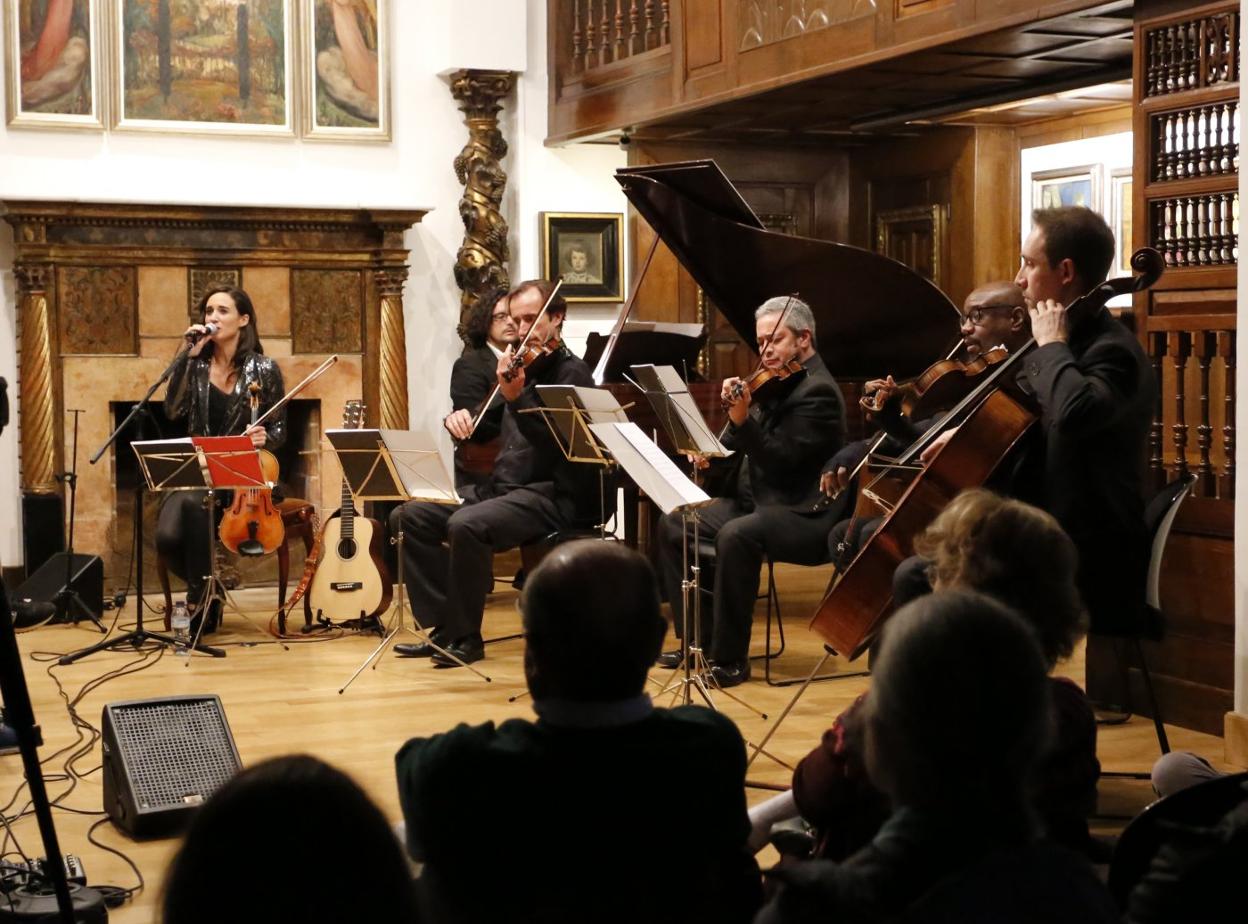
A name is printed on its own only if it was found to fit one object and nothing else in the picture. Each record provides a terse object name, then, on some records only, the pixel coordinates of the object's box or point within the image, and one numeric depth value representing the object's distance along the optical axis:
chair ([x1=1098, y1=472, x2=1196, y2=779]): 4.04
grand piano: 6.25
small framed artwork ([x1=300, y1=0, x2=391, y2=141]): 8.29
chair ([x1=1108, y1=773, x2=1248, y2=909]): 1.92
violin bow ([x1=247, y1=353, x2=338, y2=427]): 6.62
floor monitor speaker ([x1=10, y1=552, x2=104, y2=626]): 7.02
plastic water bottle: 6.30
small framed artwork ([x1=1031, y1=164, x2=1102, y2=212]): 7.72
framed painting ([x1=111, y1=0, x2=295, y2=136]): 7.96
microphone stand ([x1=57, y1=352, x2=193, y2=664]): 6.18
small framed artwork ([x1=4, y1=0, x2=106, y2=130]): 7.72
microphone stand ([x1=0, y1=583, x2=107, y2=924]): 2.66
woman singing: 6.64
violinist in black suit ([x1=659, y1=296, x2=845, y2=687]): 5.61
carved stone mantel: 7.72
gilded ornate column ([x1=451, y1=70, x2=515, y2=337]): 8.47
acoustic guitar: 6.64
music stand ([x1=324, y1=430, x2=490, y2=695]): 5.78
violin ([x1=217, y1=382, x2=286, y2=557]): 6.52
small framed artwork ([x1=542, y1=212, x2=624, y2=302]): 8.59
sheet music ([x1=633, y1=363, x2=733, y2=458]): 5.04
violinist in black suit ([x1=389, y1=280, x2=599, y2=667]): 6.04
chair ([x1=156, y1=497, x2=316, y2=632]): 6.76
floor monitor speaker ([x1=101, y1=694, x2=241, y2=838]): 3.86
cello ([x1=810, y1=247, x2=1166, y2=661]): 4.00
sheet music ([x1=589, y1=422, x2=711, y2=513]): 4.37
